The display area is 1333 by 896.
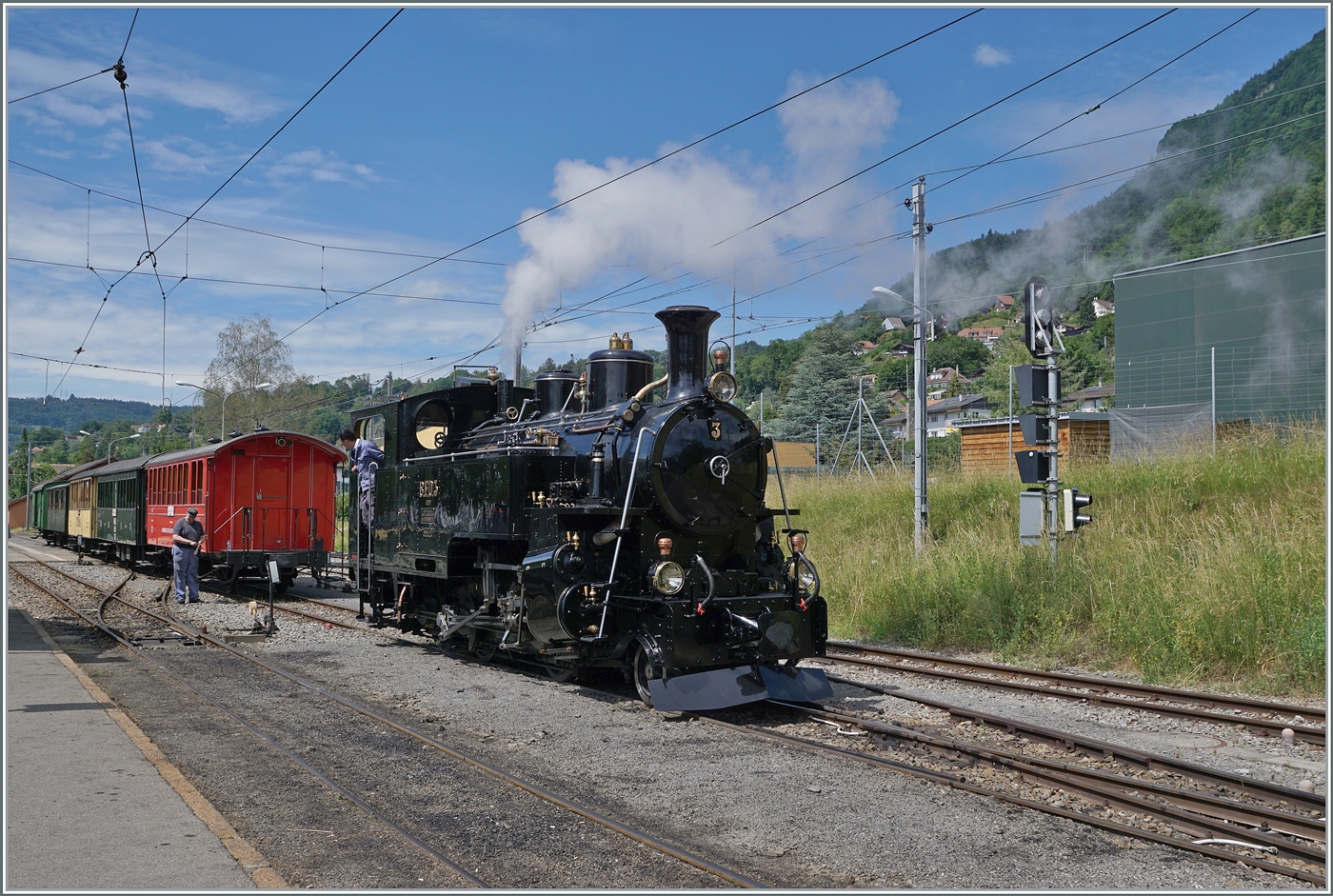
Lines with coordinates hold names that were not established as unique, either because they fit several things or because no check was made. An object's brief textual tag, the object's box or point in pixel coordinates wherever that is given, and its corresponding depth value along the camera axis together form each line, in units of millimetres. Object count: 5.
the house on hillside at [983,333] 123688
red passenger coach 17938
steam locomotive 7715
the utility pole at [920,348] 14156
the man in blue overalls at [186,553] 16438
